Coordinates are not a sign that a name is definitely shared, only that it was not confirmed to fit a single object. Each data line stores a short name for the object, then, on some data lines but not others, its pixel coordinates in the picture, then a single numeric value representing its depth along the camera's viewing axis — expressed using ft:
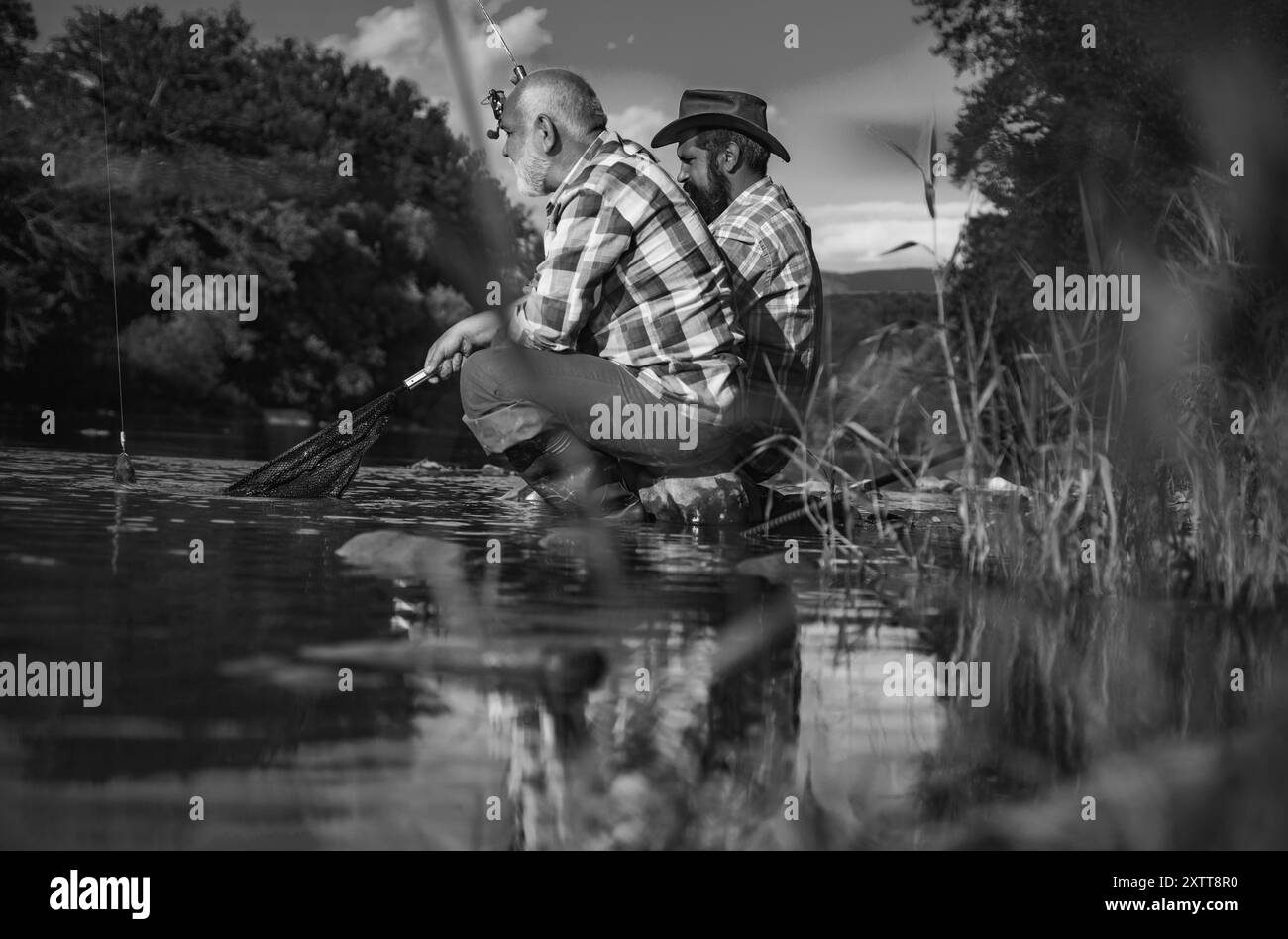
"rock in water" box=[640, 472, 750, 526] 19.89
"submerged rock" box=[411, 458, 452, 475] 30.98
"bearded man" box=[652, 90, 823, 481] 20.27
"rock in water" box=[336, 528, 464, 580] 14.47
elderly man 18.04
